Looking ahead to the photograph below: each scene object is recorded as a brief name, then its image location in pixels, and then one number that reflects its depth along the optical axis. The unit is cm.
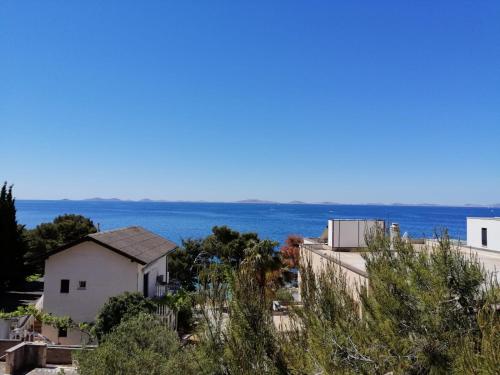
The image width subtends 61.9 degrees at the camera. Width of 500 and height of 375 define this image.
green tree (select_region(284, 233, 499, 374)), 615
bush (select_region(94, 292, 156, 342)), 1717
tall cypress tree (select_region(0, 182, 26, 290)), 3083
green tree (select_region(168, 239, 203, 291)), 4015
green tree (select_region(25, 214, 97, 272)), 4341
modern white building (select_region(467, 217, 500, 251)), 2270
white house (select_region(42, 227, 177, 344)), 2044
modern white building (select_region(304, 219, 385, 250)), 2139
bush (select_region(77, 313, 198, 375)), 834
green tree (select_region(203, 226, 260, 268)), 4006
